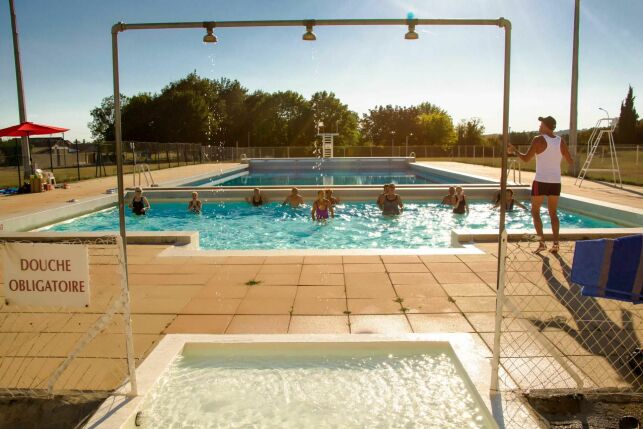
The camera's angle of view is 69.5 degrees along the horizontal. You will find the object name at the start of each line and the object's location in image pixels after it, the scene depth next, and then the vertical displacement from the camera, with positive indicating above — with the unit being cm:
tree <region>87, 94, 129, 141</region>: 8219 +805
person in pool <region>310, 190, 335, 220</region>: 1238 -123
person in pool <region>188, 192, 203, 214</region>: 1355 -126
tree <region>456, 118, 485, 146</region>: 6084 +334
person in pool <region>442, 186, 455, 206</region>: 1359 -114
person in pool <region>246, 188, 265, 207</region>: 1452 -116
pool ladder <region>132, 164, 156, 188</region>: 1763 -82
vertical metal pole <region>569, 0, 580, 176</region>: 1795 +221
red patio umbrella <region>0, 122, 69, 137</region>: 1471 +108
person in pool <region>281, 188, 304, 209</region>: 1370 -112
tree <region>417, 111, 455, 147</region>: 6844 +437
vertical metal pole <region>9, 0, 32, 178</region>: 1613 +256
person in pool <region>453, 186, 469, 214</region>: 1290 -121
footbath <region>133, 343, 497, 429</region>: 296 -160
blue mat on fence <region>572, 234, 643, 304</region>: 300 -73
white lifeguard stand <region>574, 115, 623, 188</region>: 1570 +84
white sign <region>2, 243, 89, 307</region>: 291 -70
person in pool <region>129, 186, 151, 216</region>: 1311 -117
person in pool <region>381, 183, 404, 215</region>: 1252 -114
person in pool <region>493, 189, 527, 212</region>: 1257 -121
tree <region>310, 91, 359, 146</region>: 6869 +657
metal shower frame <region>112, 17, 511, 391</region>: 310 +90
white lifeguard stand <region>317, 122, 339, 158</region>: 3828 +97
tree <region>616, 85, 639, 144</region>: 5441 +418
